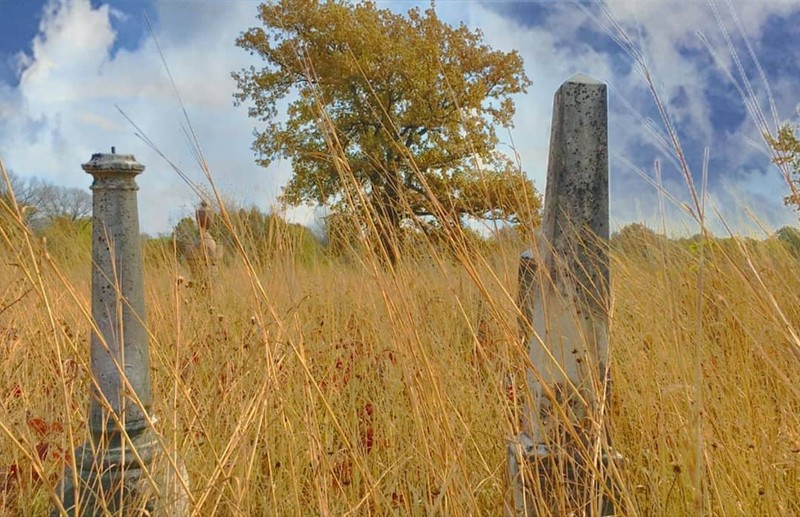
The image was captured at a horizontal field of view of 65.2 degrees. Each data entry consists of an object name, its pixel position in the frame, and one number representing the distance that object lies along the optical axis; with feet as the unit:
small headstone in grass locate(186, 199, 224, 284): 21.34
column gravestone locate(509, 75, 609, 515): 6.43
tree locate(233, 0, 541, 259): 50.67
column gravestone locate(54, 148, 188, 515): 6.80
